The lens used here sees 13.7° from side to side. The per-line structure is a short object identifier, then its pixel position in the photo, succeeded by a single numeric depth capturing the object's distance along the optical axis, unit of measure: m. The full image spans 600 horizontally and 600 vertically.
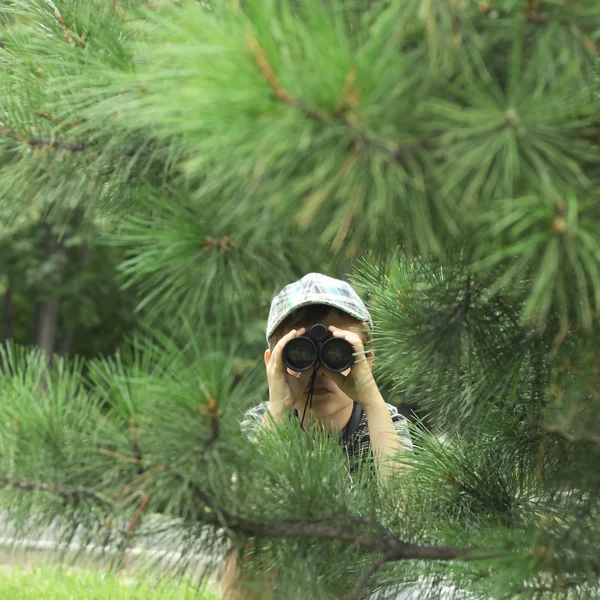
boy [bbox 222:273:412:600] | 4.26
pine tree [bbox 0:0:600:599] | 3.53
